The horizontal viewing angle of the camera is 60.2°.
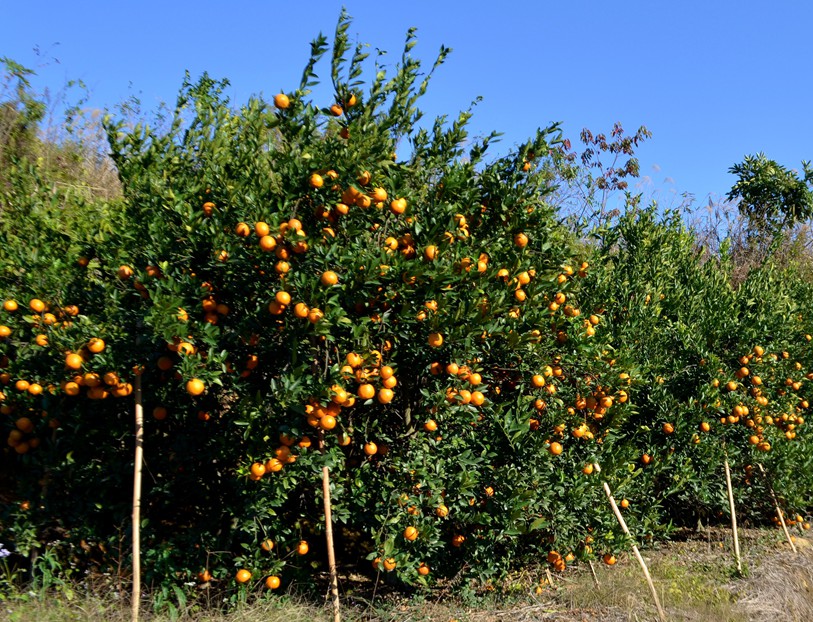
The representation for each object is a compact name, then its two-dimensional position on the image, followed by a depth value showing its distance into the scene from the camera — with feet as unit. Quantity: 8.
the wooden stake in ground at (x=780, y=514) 19.15
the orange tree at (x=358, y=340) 10.82
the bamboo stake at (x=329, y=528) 11.49
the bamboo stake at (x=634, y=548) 13.97
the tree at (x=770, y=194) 40.78
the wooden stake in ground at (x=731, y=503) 17.84
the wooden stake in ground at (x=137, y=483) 11.05
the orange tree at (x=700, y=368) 17.54
